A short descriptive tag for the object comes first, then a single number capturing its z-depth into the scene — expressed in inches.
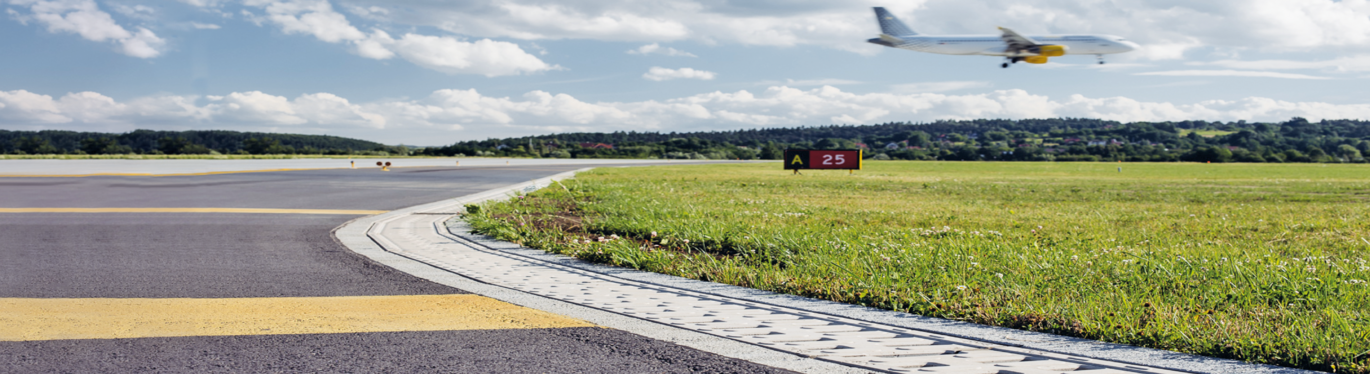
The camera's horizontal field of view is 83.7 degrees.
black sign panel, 1421.0
